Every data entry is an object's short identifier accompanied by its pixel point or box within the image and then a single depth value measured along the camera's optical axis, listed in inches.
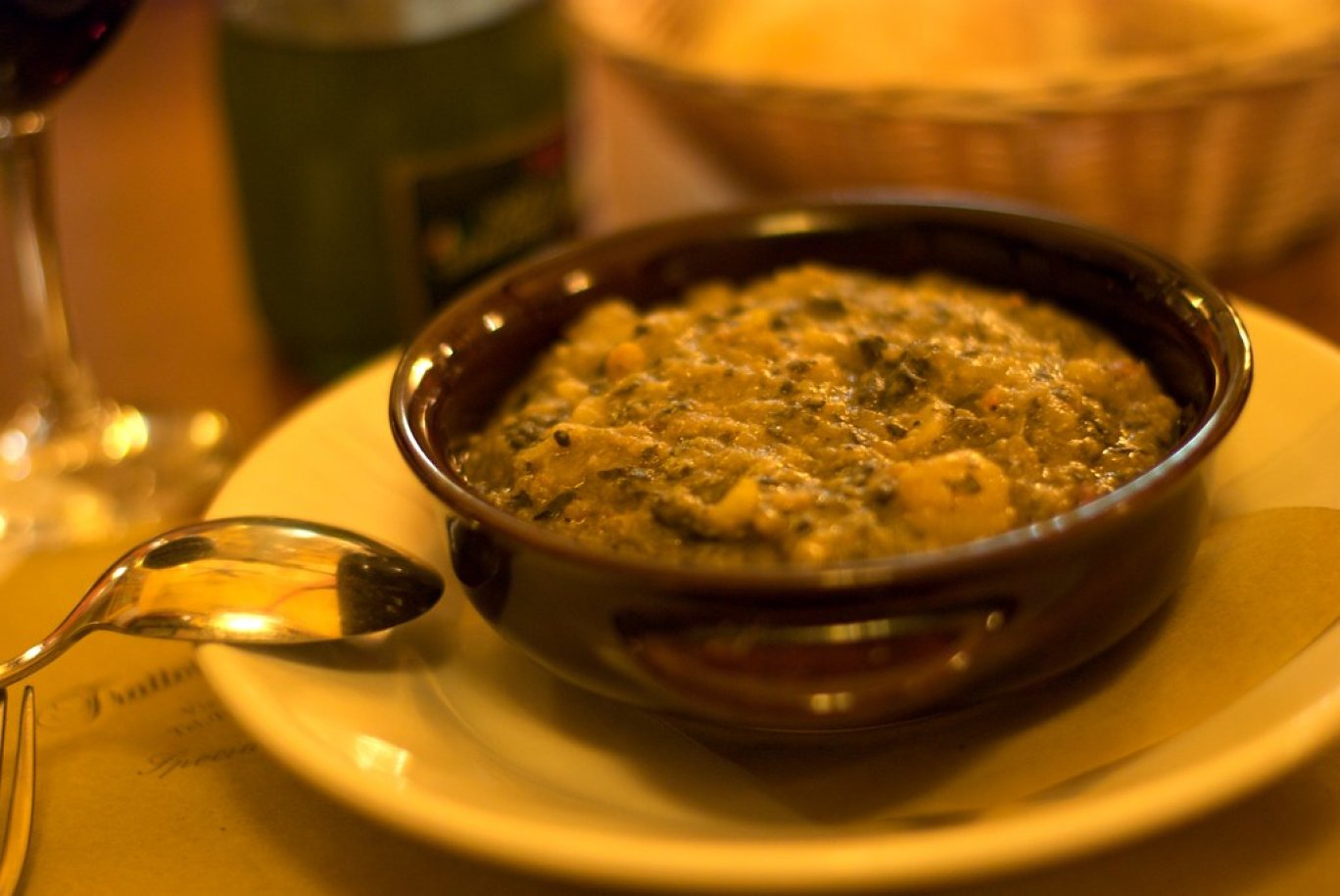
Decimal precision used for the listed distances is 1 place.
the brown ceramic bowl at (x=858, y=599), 15.7
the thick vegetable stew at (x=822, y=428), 16.5
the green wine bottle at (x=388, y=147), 23.9
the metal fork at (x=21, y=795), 16.7
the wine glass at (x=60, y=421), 20.8
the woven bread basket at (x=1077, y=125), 23.4
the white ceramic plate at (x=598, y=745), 14.9
